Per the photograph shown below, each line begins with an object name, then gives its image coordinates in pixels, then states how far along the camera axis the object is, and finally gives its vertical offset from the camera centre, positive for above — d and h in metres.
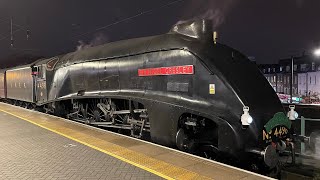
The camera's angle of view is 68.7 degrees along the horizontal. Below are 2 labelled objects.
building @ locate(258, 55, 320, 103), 53.71 +1.96
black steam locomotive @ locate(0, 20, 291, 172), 4.54 -0.29
